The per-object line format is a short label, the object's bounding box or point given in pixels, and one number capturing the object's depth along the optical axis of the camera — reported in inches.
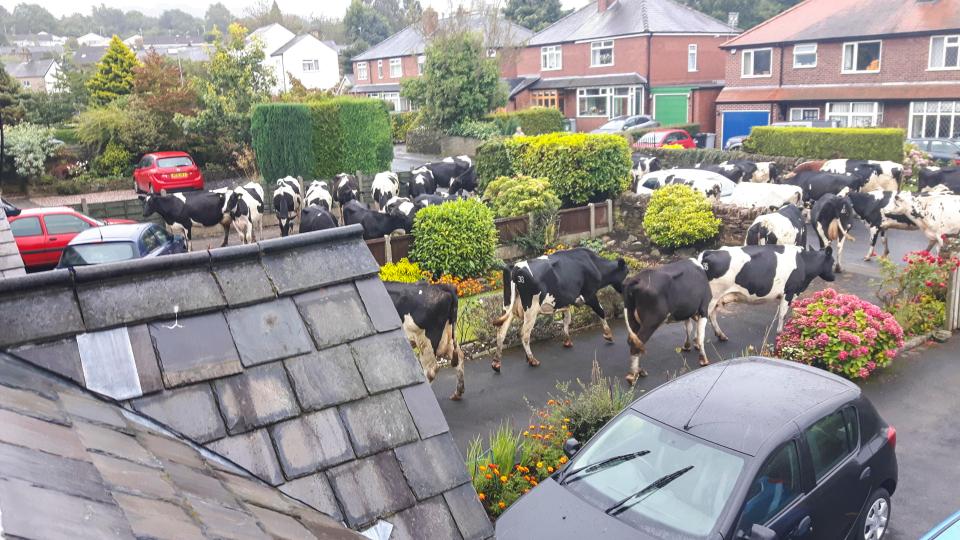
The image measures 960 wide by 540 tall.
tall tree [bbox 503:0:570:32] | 2817.4
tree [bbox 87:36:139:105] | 1582.2
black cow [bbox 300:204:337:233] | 679.7
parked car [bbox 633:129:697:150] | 1395.2
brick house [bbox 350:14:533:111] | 2142.3
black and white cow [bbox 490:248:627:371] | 471.5
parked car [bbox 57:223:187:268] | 568.4
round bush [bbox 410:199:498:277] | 633.0
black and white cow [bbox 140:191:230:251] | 781.9
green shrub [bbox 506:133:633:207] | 811.4
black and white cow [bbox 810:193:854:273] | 655.8
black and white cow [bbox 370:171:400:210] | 872.9
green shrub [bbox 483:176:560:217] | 738.8
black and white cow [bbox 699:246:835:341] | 484.7
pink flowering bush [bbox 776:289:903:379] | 429.4
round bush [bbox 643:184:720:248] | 681.0
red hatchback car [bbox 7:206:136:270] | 684.7
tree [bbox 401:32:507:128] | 1501.0
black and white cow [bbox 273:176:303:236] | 810.8
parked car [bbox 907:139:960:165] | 1114.1
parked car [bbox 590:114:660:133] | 1626.5
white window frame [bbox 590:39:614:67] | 1898.4
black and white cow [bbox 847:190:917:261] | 668.1
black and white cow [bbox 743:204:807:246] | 600.1
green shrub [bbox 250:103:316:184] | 1087.6
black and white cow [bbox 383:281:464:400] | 409.4
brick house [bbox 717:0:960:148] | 1374.3
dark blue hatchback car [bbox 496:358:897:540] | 233.8
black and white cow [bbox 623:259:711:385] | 439.5
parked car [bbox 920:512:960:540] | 227.0
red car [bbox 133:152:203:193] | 1104.2
